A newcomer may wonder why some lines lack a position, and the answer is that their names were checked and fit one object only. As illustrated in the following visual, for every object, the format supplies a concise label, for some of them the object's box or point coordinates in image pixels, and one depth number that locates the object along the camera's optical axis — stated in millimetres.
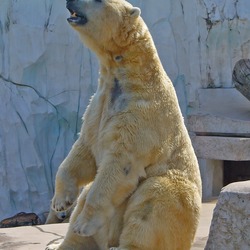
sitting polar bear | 6357
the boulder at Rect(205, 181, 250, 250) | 6117
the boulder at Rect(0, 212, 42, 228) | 16499
